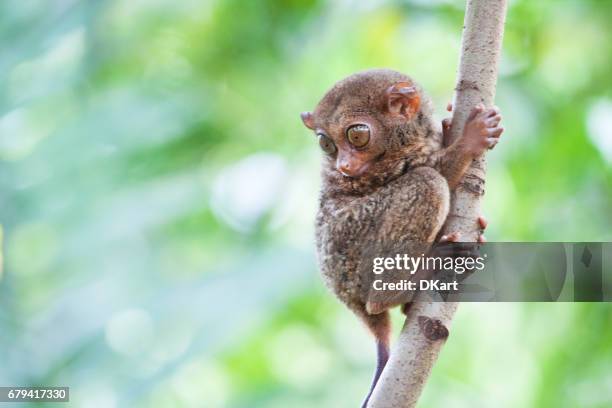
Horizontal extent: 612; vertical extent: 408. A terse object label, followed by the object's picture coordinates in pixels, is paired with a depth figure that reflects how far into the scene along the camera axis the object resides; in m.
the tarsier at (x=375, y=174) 3.30
